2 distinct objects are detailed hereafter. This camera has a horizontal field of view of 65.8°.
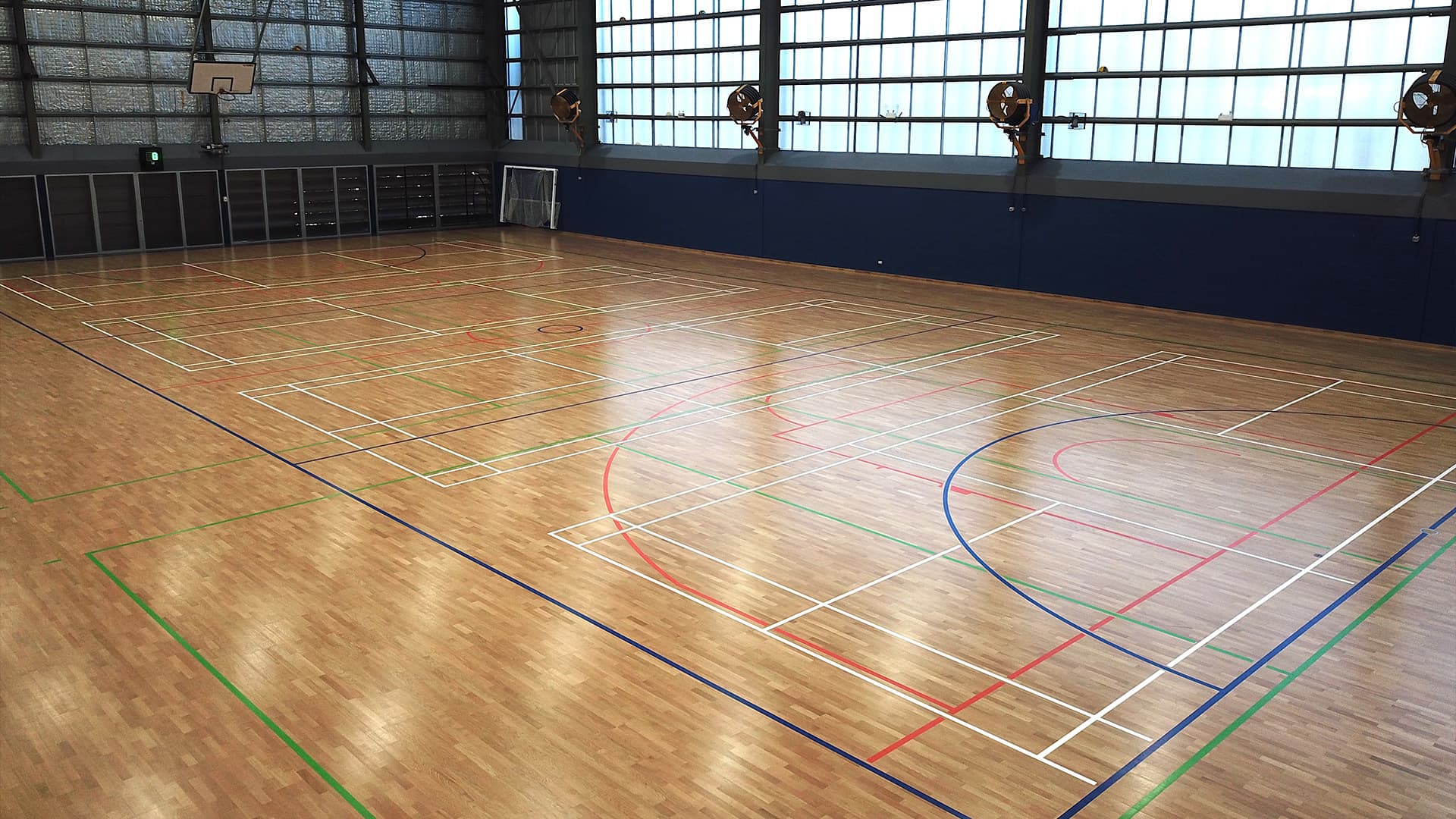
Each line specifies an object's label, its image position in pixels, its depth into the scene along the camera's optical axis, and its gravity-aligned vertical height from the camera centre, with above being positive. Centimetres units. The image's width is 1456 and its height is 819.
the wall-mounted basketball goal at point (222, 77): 3062 +255
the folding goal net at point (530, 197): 3741 -82
